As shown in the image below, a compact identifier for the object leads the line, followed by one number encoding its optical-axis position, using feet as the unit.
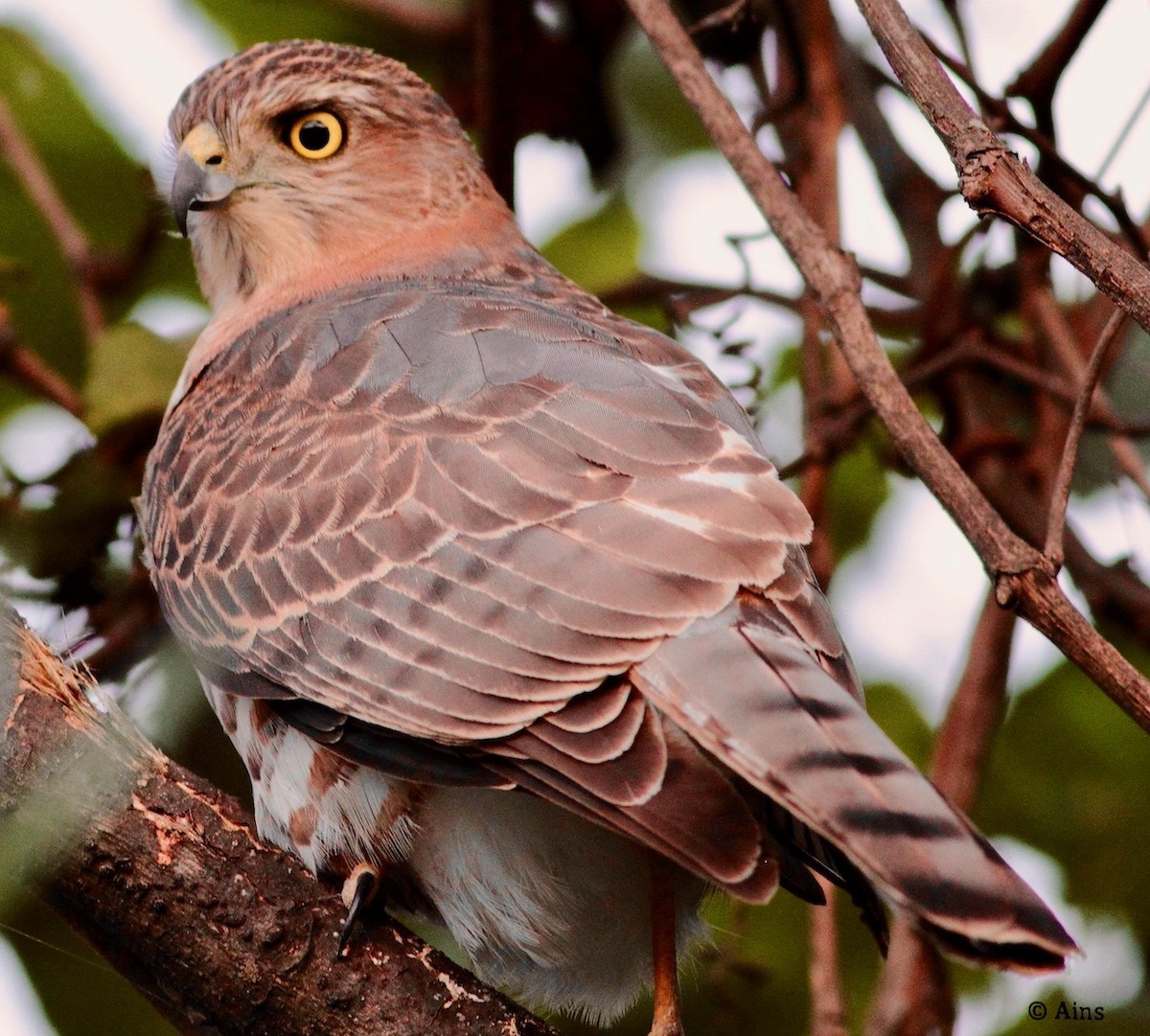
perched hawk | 16.30
